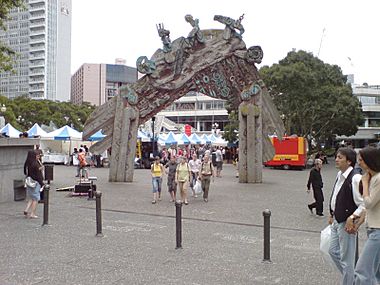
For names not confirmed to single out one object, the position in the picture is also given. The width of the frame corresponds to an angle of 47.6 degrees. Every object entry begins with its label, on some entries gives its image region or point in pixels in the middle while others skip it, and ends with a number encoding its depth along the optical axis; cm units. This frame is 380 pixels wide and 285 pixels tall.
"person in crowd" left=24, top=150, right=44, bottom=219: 1030
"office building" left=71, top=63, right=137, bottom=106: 13275
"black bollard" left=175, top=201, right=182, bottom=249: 756
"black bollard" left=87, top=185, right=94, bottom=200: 1387
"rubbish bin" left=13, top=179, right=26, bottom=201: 1317
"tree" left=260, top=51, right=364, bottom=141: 3256
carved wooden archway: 1922
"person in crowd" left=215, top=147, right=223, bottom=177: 2455
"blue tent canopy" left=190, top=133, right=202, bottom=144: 4116
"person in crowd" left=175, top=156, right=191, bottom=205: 1309
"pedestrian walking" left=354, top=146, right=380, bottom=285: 442
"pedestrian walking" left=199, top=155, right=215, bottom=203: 1398
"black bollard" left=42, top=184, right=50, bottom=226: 943
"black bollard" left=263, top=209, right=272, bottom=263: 662
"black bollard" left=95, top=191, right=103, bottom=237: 859
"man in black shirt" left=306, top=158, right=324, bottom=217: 1142
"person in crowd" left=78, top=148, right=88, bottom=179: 1981
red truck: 3091
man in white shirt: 476
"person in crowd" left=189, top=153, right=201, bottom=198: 1572
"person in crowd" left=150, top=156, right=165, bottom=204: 1362
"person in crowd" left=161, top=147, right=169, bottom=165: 3062
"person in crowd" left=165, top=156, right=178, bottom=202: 1380
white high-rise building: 10781
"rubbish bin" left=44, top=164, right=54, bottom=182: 1764
